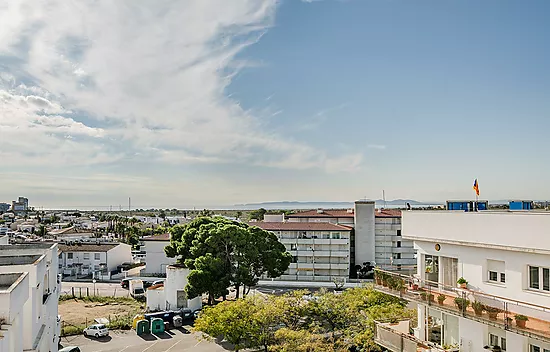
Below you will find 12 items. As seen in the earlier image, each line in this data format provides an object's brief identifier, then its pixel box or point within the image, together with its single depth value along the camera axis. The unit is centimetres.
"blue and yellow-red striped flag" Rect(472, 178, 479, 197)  1777
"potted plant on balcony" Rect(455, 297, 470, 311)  1327
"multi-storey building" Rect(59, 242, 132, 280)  6425
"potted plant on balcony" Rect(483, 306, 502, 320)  1231
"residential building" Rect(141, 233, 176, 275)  5916
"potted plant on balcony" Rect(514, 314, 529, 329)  1166
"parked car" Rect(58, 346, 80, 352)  2839
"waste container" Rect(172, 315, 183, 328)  3575
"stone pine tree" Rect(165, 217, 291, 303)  3619
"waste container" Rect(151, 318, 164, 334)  3419
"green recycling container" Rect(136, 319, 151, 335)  3416
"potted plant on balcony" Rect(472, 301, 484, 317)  1275
